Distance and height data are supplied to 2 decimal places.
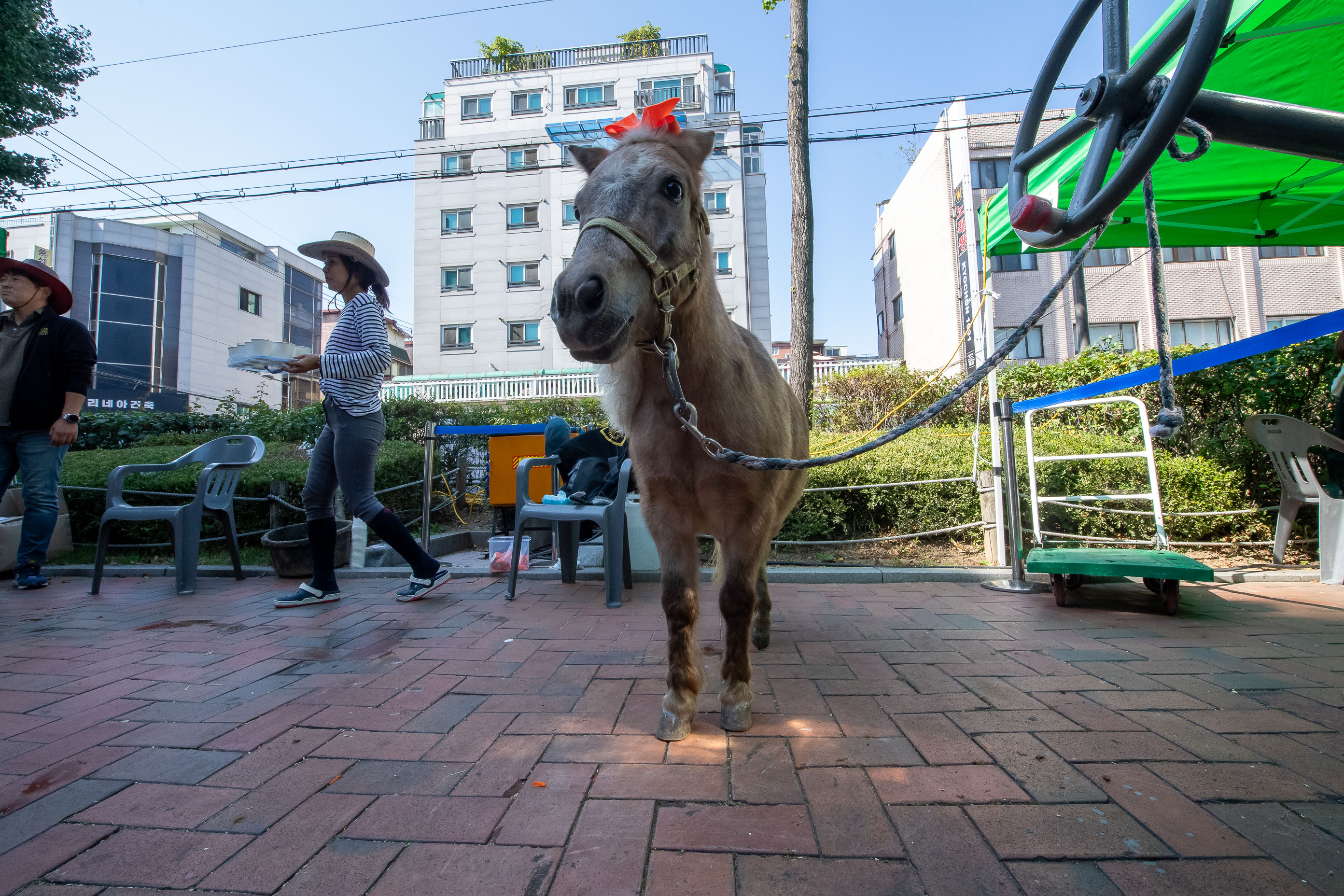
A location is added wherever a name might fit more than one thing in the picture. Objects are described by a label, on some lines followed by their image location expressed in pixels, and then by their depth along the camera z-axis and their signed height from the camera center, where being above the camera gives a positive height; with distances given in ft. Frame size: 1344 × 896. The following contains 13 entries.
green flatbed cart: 11.69 -1.71
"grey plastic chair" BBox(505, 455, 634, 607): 13.37 -0.67
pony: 5.98 +1.12
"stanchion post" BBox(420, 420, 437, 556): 18.31 +0.24
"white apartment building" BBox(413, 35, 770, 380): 93.56 +44.31
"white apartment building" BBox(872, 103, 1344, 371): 63.52 +20.94
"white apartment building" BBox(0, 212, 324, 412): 102.99 +35.66
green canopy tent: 10.37 +7.53
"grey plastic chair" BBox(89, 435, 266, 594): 14.67 -0.20
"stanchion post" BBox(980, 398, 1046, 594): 14.76 -0.53
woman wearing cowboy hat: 13.10 +1.53
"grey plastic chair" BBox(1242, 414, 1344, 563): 14.71 +0.57
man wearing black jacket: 14.52 +2.56
